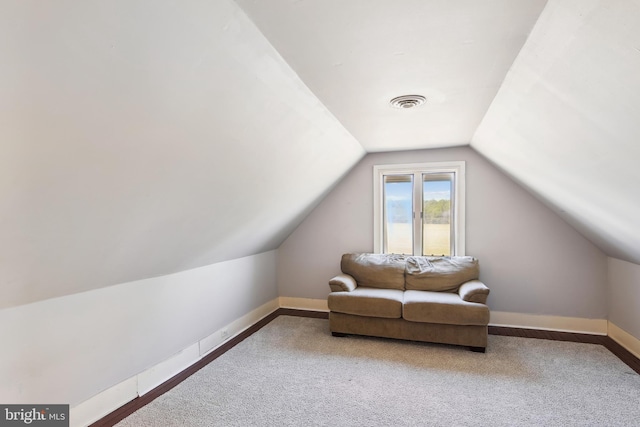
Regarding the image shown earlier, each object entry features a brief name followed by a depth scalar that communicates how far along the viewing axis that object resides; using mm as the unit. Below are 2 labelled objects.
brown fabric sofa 3008
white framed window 3857
